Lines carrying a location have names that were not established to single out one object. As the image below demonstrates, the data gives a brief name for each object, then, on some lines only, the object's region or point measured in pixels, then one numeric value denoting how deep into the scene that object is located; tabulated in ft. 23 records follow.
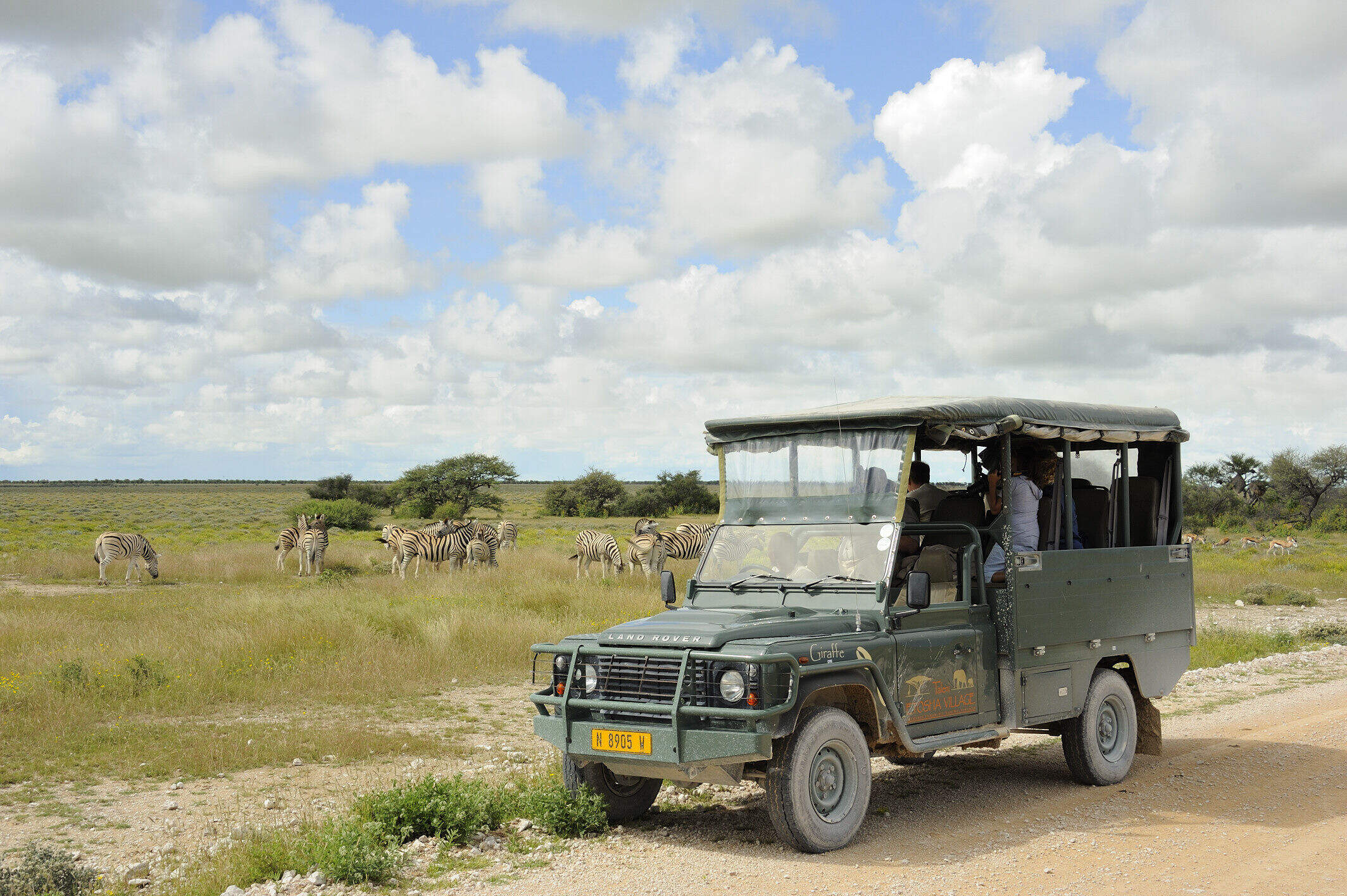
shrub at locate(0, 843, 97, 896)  22.54
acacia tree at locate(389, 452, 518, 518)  209.97
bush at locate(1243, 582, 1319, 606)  86.22
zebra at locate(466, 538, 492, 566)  107.24
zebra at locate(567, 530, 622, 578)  102.22
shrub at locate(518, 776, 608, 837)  25.31
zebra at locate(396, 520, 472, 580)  106.93
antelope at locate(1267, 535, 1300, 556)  127.24
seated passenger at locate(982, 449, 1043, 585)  29.12
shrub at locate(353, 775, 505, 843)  25.58
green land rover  23.03
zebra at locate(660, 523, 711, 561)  104.22
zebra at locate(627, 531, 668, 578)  99.60
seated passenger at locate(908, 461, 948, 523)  30.89
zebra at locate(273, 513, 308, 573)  112.88
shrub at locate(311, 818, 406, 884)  22.44
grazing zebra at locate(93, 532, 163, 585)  99.50
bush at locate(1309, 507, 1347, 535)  180.45
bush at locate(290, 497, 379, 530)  192.75
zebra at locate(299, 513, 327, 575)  107.55
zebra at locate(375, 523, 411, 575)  108.06
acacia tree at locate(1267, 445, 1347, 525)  216.54
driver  27.76
